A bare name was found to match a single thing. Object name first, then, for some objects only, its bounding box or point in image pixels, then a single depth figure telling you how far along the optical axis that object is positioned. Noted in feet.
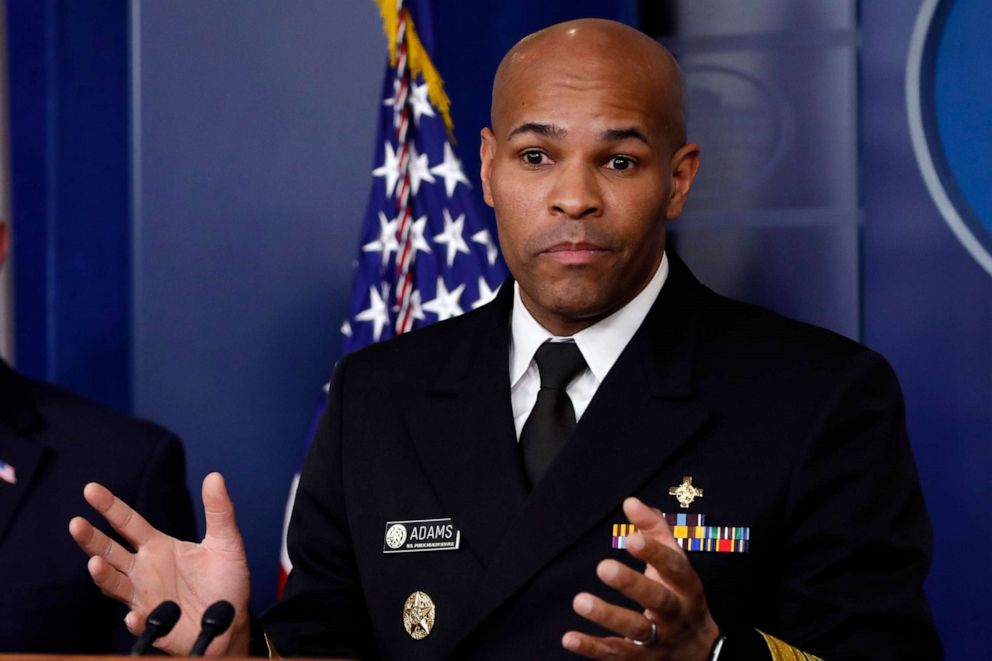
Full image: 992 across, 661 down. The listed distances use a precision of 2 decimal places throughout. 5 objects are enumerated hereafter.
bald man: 11.42
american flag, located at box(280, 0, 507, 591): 13.75
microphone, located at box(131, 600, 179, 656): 10.85
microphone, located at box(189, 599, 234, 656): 10.82
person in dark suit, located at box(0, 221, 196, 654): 12.89
